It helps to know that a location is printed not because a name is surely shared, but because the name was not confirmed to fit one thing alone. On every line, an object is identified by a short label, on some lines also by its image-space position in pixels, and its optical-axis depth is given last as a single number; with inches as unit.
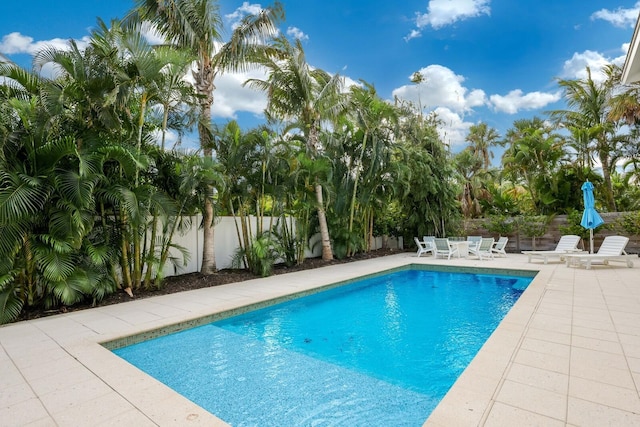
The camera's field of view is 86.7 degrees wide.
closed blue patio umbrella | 412.5
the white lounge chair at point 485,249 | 492.7
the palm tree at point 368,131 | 472.1
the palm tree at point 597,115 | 546.6
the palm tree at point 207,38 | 320.8
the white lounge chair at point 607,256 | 367.2
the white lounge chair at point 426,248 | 533.0
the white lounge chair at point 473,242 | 500.5
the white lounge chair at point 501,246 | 516.7
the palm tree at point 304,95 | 422.3
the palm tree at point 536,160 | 573.0
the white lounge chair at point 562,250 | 426.6
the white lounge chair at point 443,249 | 508.4
